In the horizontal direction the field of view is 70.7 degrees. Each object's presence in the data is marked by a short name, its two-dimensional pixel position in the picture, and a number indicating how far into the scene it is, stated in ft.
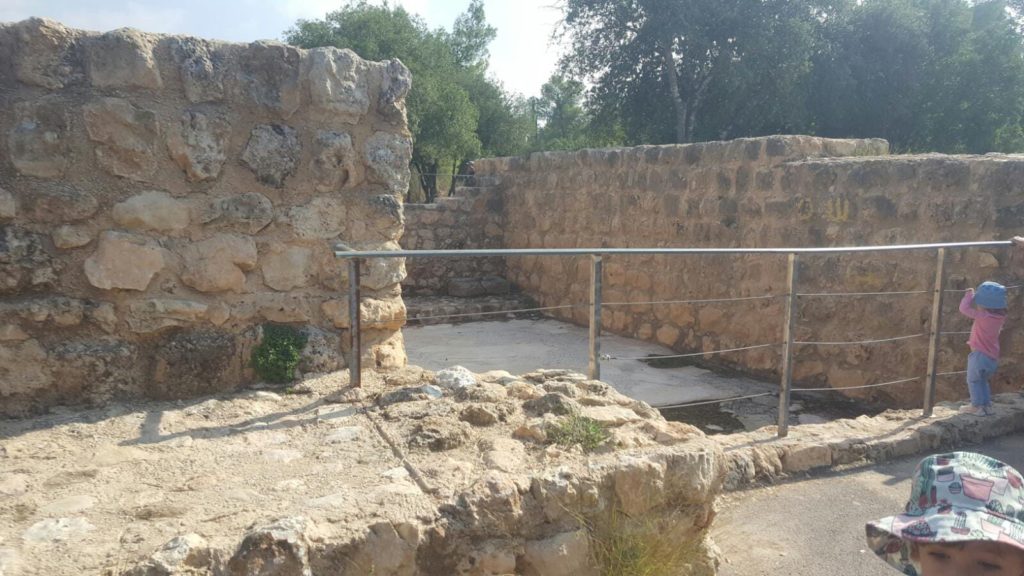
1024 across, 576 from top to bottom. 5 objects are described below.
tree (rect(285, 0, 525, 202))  62.95
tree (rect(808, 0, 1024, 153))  59.11
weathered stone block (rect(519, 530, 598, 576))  7.43
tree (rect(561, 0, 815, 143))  59.41
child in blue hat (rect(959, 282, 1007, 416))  14.25
